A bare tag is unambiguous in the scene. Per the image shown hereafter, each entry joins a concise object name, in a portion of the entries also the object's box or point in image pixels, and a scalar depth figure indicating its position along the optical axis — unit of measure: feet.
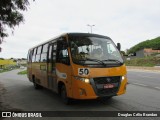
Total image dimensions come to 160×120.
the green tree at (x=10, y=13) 17.14
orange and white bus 13.78
